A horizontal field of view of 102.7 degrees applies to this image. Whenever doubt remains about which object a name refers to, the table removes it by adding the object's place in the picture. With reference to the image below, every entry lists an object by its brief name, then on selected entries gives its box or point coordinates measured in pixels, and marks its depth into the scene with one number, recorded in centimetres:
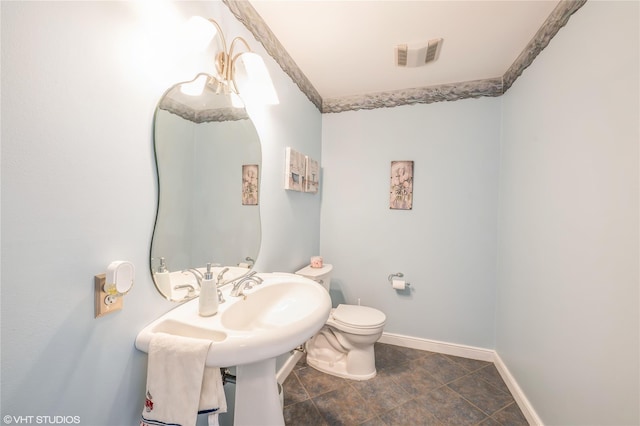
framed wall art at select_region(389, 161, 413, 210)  230
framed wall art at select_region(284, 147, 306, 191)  182
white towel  77
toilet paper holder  234
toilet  187
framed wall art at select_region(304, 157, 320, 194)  210
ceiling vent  171
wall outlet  74
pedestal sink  79
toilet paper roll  224
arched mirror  97
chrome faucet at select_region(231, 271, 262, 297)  118
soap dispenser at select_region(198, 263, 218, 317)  98
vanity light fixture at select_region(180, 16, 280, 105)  97
